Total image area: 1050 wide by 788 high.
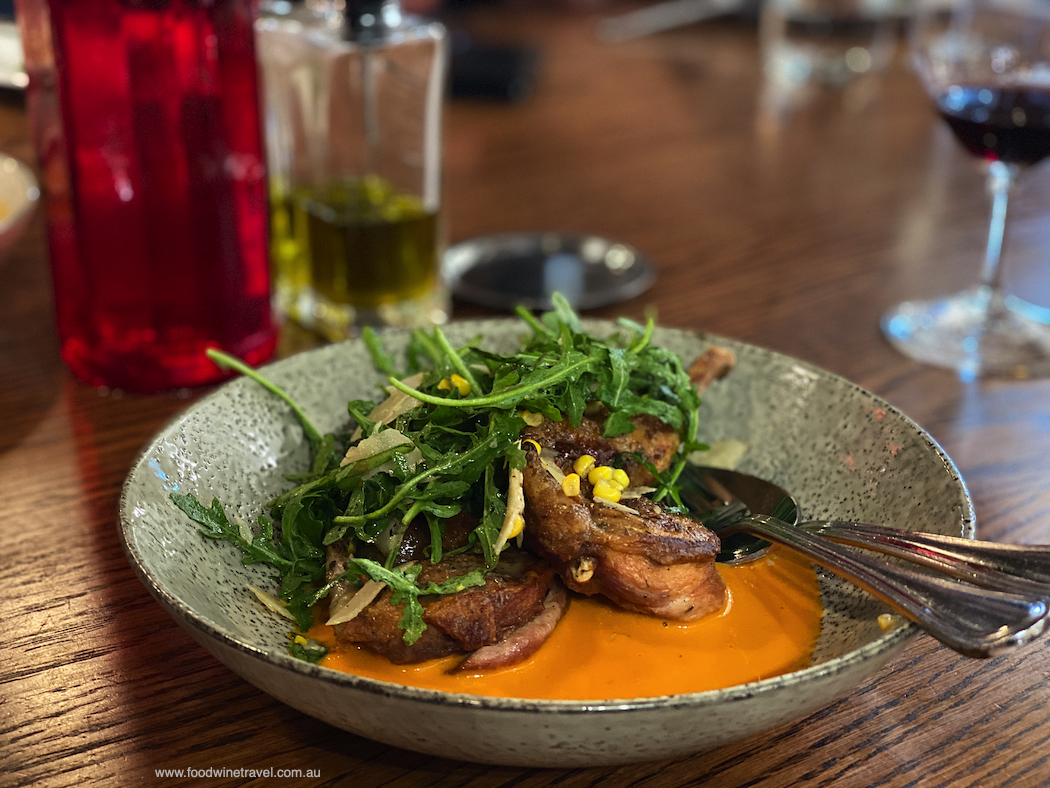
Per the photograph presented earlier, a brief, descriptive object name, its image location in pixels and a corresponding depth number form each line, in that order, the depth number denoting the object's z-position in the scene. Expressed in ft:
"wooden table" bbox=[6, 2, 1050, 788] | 0.61
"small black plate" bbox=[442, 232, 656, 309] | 1.26
